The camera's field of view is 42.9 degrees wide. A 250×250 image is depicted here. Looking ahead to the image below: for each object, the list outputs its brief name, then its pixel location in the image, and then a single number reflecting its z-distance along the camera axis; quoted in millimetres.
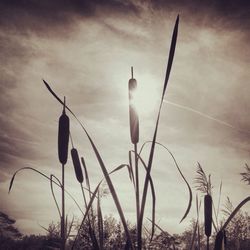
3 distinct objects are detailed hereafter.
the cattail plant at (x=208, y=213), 1874
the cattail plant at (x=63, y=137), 1481
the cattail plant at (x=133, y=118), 1313
